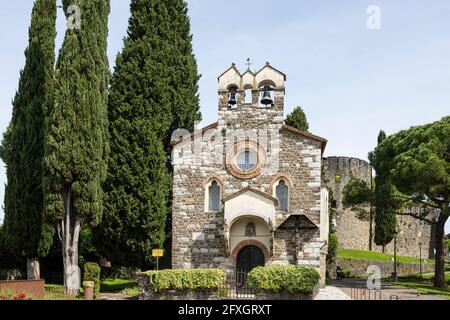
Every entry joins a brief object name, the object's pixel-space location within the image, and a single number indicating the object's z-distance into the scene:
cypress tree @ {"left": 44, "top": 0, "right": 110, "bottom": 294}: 21.50
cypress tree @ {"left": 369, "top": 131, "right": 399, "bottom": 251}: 31.64
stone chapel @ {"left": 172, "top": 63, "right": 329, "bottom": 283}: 22.39
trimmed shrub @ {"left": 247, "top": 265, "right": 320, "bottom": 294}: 18.98
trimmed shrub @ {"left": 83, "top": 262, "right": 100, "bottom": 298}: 21.80
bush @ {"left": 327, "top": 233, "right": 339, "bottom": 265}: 38.20
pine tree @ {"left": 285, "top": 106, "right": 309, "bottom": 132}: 33.44
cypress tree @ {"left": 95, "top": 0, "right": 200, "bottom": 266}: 25.22
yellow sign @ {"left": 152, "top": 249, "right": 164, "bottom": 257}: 21.87
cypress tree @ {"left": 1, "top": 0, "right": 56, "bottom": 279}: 24.89
